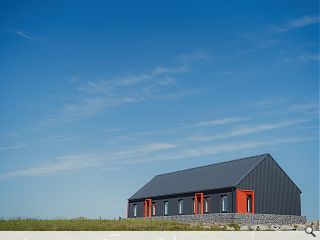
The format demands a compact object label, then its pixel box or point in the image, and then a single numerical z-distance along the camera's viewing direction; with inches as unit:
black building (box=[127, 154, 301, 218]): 1599.4
